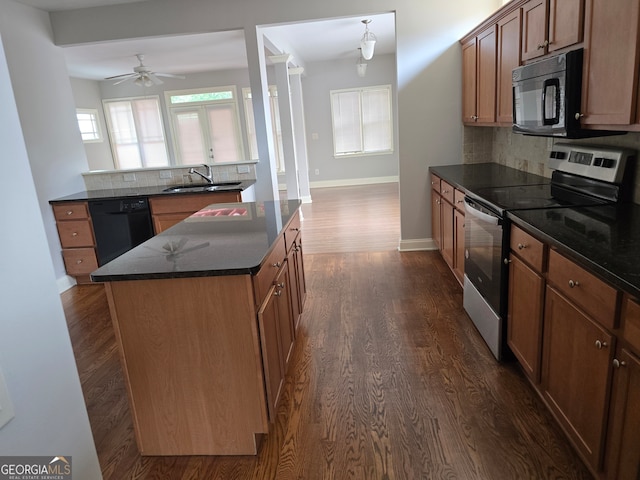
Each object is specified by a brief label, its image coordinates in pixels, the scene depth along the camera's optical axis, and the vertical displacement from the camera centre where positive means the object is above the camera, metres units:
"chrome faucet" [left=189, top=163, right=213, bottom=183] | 4.51 -0.29
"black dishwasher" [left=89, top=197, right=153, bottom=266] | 4.14 -0.69
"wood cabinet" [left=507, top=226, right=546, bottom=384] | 1.91 -0.83
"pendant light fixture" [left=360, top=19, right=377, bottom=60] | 5.25 +0.99
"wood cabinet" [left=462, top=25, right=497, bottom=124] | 3.33 +0.36
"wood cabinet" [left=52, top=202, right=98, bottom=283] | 4.18 -0.78
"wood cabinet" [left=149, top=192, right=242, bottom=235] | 4.07 -0.54
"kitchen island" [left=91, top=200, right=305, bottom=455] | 1.71 -0.78
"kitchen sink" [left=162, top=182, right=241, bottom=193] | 4.20 -0.42
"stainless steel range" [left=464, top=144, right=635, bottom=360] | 2.19 -0.44
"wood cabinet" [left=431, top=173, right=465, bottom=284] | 3.25 -0.81
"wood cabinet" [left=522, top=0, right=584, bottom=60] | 2.08 +0.46
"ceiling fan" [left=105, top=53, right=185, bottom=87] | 6.14 +1.02
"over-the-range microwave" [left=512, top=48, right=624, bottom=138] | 2.10 +0.10
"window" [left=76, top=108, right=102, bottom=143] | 8.55 +0.55
